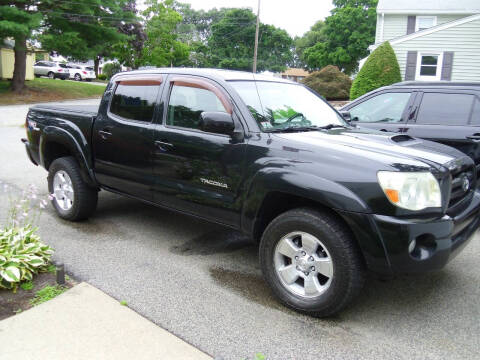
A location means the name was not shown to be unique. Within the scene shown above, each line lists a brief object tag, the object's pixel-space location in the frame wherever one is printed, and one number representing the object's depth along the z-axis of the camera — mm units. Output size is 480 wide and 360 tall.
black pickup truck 3039
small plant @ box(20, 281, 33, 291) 3680
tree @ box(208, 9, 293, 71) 65938
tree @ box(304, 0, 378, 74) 47594
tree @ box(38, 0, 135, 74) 23109
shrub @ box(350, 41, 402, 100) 19438
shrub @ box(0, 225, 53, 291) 3623
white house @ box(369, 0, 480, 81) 19938
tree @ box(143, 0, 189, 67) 37406
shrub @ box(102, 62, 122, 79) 52156
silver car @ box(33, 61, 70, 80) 40656
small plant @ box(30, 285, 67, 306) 3479
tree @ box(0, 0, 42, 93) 20420
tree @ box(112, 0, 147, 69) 38781
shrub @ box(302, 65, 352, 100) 25688
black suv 5387
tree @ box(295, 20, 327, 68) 68875
